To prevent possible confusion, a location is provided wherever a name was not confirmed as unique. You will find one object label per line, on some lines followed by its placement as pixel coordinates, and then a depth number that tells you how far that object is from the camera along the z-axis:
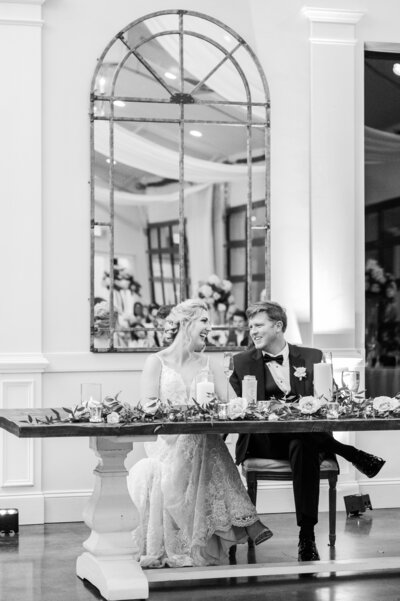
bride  6.65
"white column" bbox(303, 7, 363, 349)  8.98
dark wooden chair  7.12
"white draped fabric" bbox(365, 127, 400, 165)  9.47
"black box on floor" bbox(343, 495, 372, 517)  8.70
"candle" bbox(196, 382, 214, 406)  6.17
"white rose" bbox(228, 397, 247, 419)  5.98
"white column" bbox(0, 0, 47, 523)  8.40
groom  6.89
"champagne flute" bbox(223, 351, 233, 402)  6.52
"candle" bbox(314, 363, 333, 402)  6.36
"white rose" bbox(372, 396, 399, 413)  6.21
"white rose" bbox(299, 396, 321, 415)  6.13
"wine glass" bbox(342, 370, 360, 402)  6.42
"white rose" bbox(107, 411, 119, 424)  5.90
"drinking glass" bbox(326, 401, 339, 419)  6.11
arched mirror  8.64
